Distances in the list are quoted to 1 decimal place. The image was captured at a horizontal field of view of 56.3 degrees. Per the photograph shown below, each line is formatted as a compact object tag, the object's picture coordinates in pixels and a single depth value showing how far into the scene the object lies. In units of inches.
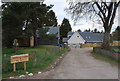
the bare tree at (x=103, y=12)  553.6
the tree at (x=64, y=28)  2060.2
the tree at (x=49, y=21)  660.4
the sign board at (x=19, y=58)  226.2
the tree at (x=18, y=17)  497.8
